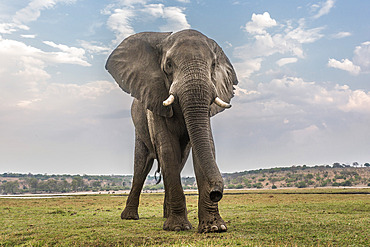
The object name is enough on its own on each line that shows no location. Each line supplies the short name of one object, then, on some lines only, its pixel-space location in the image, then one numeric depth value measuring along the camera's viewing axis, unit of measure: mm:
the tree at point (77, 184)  158500
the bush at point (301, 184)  124656
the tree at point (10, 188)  162000
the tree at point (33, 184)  161000
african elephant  9664
